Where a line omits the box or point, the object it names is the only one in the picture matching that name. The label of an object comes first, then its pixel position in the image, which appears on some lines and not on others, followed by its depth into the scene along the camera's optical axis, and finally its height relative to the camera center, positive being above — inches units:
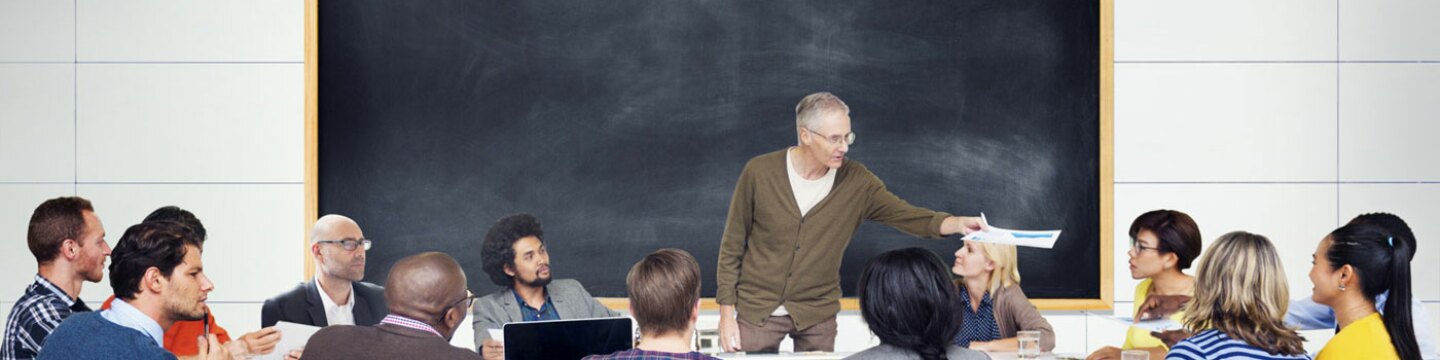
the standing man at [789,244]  175.9 -9.7
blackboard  202.1 +10.5
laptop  118.5 -15.6
